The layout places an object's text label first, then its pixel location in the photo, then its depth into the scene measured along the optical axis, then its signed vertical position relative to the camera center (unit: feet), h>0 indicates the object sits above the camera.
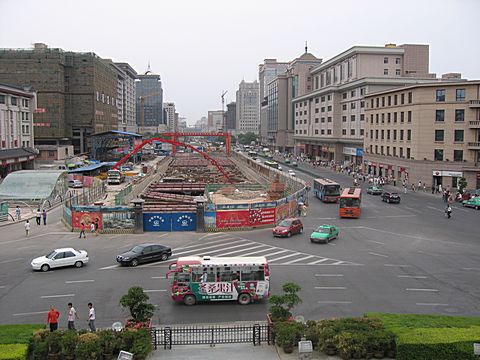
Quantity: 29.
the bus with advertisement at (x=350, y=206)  167.43 -20.77
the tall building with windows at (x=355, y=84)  353.10 +41.78
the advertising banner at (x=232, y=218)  145.28 -21.86
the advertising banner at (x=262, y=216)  149.28 -21.87
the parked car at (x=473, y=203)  192.65 -22.58
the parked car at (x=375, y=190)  235.20 -21.84
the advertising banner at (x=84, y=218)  143.02 -21.57
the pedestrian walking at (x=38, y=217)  157.03 -23.46
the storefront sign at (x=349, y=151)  366.31 -5.70
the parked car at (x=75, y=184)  254.68 -21.24
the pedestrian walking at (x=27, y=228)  140.97 -24.27
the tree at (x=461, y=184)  219.61 -17.42
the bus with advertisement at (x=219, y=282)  80.07 -21.99
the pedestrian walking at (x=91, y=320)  66.64 -23.41
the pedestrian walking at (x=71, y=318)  67.41 -23.56
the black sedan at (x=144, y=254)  104.99 -23.74
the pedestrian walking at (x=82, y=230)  136.67 -24.00
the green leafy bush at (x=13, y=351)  51.75 -21.90
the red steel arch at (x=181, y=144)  300.94 -16.65
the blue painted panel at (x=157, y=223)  144.05 -22.95
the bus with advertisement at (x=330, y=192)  205.87 -19.85
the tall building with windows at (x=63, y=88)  428.97 +48.44
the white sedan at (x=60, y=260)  101.81 -24.00
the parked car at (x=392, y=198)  204.33 -22.01
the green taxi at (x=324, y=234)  128.36 -23.39
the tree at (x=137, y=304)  65.00 -20.91
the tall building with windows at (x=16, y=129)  291.38 +7.81
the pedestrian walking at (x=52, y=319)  65.21 -22.80
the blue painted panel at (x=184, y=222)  144.56 -22.72
